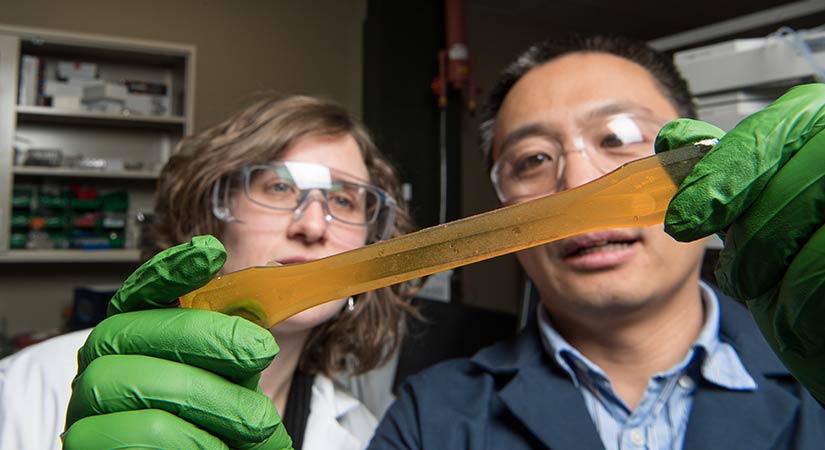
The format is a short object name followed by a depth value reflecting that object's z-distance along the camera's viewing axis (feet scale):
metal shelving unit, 10.64
